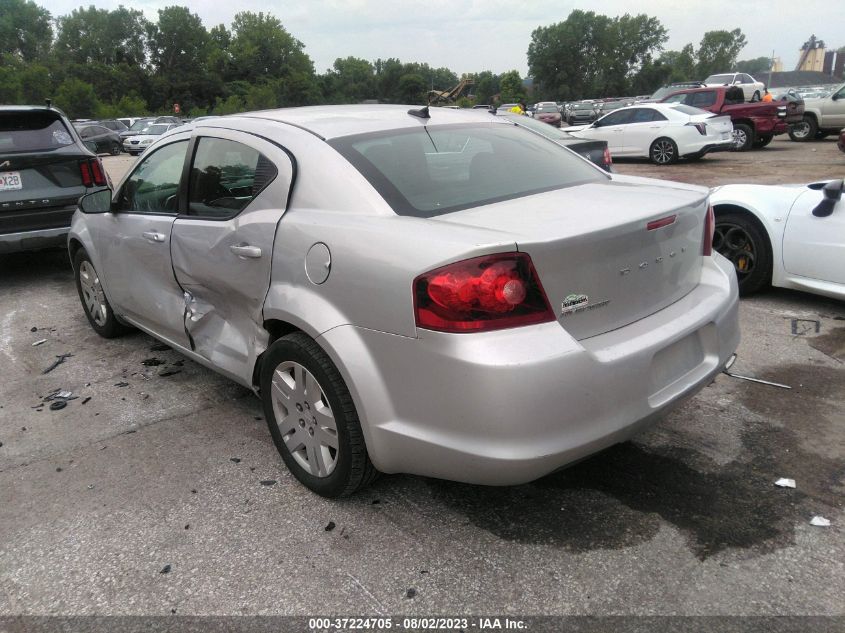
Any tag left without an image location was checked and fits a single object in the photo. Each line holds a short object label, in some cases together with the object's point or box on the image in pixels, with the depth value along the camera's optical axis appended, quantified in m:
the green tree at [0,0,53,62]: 94.31
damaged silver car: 2.21
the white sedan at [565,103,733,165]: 15.90
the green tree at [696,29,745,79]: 134.62
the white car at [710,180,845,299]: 4.79
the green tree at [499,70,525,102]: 100.12
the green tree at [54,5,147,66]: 103.38
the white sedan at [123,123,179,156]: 29.30
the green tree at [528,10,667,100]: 119.75
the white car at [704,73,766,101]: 33.03
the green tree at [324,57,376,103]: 118.31
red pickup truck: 17.91
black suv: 6.36
